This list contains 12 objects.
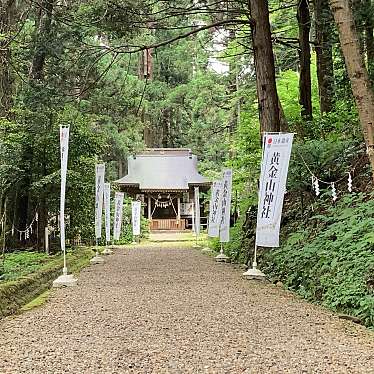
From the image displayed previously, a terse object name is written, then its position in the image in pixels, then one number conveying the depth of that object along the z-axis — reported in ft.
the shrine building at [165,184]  109.09
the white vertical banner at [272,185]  25.90
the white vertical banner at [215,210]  43.49
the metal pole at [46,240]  47.70
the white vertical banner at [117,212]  62.75
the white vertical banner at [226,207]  41.14
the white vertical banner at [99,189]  42.32
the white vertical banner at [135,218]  72.90
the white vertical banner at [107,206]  55.11
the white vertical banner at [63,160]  27.48
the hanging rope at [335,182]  26.05
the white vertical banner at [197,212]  68.80
